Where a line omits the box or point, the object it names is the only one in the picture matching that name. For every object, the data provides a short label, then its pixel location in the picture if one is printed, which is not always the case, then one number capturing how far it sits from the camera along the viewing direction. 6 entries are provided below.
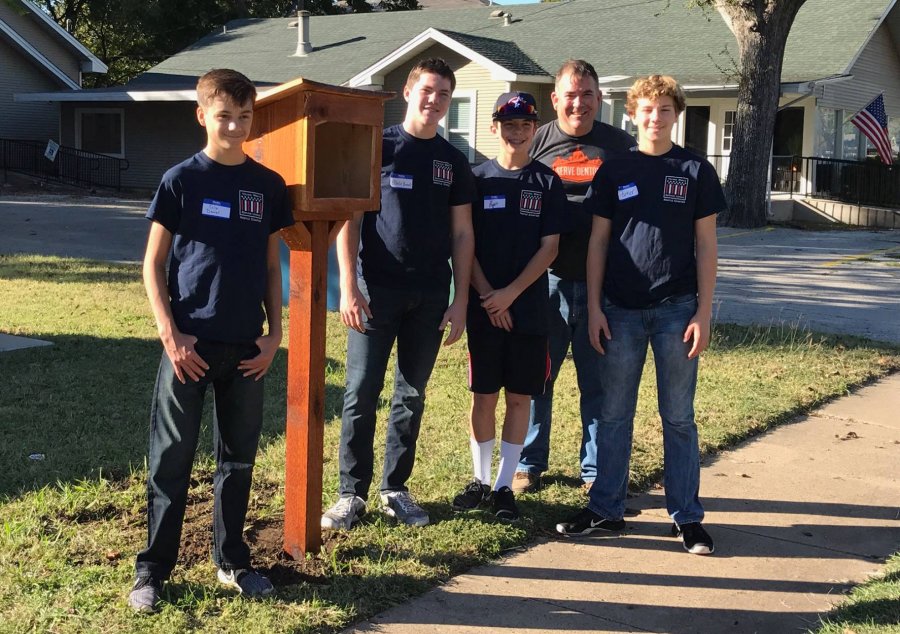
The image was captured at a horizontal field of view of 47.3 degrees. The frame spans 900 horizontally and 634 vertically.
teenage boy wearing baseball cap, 4.45
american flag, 22.39
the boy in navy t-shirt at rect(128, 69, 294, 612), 3.43
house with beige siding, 24.33
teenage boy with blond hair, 4.20
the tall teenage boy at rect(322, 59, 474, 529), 4.24
